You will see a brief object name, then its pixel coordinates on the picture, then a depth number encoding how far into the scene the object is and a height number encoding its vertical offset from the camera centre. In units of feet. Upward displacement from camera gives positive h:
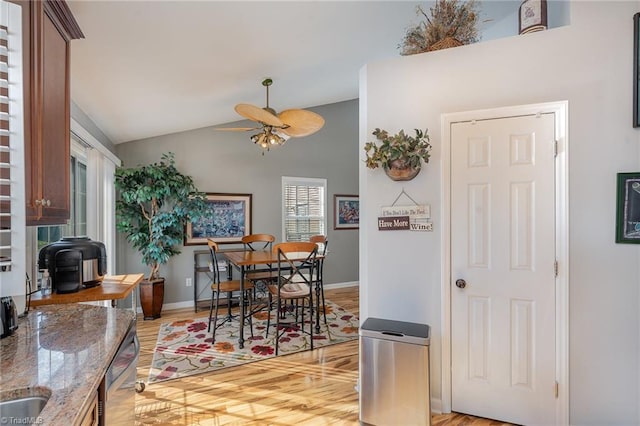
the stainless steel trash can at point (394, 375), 6.28 -3.40
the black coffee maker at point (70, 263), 6.73 -1.13
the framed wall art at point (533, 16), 6.76 +4.31
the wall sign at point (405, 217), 7.31 -0.14
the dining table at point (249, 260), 10.65 -1.73
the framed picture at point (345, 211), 19.33 +0.04
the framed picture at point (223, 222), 15.26 -0.50
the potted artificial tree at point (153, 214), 13.04 -0.08
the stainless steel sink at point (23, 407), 3.00 -1.90
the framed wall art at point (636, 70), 5.86 +2.67
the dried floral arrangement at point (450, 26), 7.64 +4.61
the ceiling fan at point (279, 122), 9.00 +2.83
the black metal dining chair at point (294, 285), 10.34 -2.72
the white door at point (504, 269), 6.49 -1.25
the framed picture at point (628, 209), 5.87 +0.03
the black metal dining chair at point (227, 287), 11.51 -2.86
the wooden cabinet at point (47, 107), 4.25 +1.58
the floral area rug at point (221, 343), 9.40 -4.66
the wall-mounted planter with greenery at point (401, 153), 7.08 +1.33
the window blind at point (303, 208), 17.76 +0.22
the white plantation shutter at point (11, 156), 3.47 +0.64
